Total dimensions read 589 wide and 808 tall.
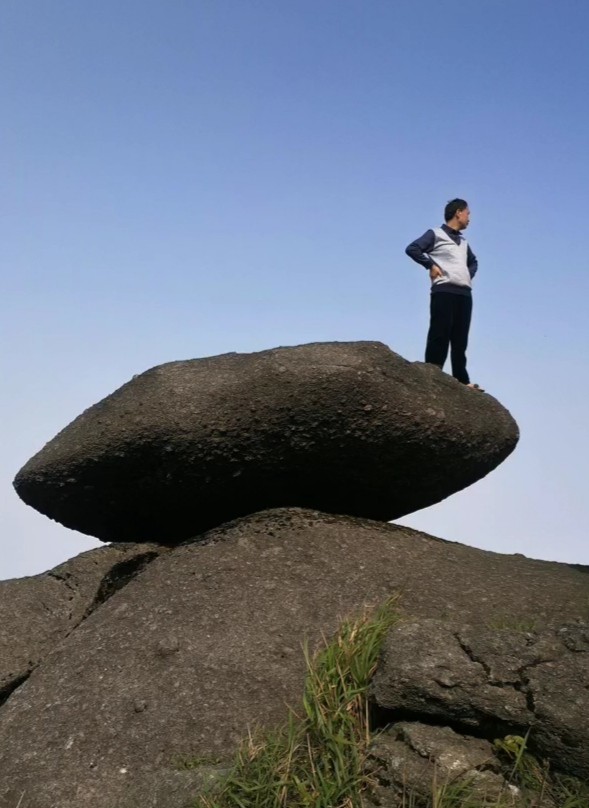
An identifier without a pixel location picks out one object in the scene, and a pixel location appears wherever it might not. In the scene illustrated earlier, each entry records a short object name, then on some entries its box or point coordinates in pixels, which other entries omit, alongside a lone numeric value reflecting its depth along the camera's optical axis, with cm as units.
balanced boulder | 686
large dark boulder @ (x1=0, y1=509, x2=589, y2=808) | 561
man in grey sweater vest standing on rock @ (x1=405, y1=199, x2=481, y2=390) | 846
